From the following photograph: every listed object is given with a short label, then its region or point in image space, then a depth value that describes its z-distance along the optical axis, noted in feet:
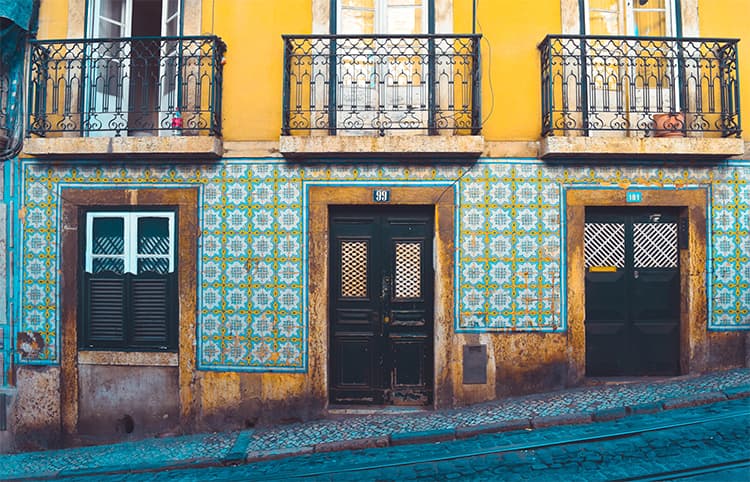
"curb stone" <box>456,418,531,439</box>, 16.66
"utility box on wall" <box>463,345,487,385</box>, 19.25
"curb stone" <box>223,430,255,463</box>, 16.37
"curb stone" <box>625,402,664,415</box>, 16.93
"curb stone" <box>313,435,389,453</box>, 16.61
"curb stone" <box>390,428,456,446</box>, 16.62
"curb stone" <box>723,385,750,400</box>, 17.31
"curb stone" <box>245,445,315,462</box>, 16.38
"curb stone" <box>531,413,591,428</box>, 16.75
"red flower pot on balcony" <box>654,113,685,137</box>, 19.15
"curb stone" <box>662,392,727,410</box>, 17.06
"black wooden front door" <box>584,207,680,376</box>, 19.93
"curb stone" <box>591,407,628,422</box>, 16.74
